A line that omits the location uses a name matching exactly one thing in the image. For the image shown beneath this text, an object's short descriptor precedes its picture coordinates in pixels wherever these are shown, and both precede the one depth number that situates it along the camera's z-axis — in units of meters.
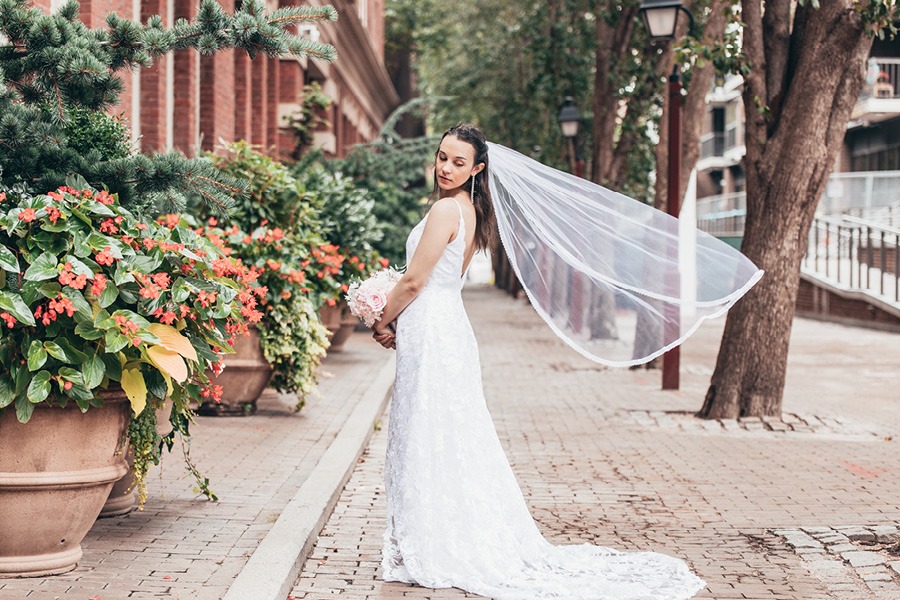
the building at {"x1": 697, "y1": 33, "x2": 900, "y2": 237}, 38.22
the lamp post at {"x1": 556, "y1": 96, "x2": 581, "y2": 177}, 24.52
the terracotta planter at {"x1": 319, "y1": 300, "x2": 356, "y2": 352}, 16.73
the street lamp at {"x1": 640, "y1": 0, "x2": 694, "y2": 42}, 13.72
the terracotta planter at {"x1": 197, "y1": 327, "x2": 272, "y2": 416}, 10.66
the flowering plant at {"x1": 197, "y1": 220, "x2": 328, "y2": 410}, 10.66
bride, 5.68
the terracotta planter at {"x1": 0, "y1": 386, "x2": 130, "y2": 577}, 5.11
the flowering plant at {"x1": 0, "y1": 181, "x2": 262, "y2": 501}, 5.00
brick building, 13.55
